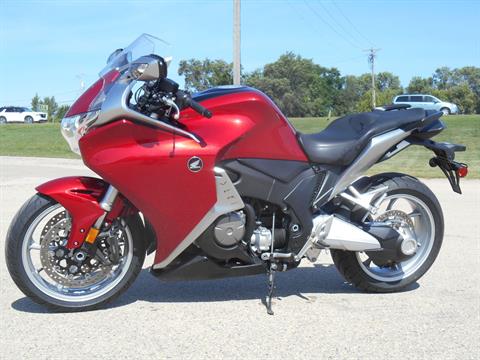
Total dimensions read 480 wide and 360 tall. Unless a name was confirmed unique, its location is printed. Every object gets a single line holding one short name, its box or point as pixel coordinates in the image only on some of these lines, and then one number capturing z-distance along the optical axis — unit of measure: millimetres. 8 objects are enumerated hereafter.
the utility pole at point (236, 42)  21047
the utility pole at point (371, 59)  84531
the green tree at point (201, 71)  50378
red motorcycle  3740
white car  54188
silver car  51812
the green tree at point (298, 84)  95562
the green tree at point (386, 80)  127312
